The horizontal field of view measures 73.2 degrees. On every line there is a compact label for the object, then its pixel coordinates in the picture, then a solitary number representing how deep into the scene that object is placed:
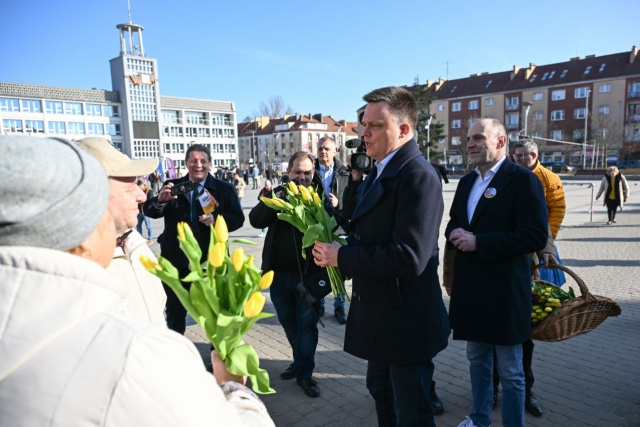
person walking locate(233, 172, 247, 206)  19.35
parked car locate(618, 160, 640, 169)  51.69
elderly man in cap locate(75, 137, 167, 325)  2.13
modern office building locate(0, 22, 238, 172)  66.56
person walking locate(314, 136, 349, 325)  5.10
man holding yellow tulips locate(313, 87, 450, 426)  2.27
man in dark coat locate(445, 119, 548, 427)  2.77
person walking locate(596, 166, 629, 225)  12.60
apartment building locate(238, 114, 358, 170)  94.75
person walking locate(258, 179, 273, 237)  10.04
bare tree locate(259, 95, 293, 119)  103.25
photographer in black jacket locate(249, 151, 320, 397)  3.86
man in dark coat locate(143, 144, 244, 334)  4.07
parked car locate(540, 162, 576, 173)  47.03
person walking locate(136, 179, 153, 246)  12.61
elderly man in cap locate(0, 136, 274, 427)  0.83
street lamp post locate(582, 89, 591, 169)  49.65
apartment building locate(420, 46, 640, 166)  54.97
